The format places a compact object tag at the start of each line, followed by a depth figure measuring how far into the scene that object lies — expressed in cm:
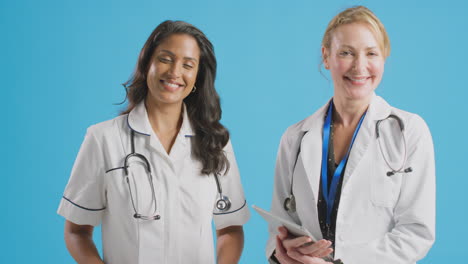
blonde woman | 231
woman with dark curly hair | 249
